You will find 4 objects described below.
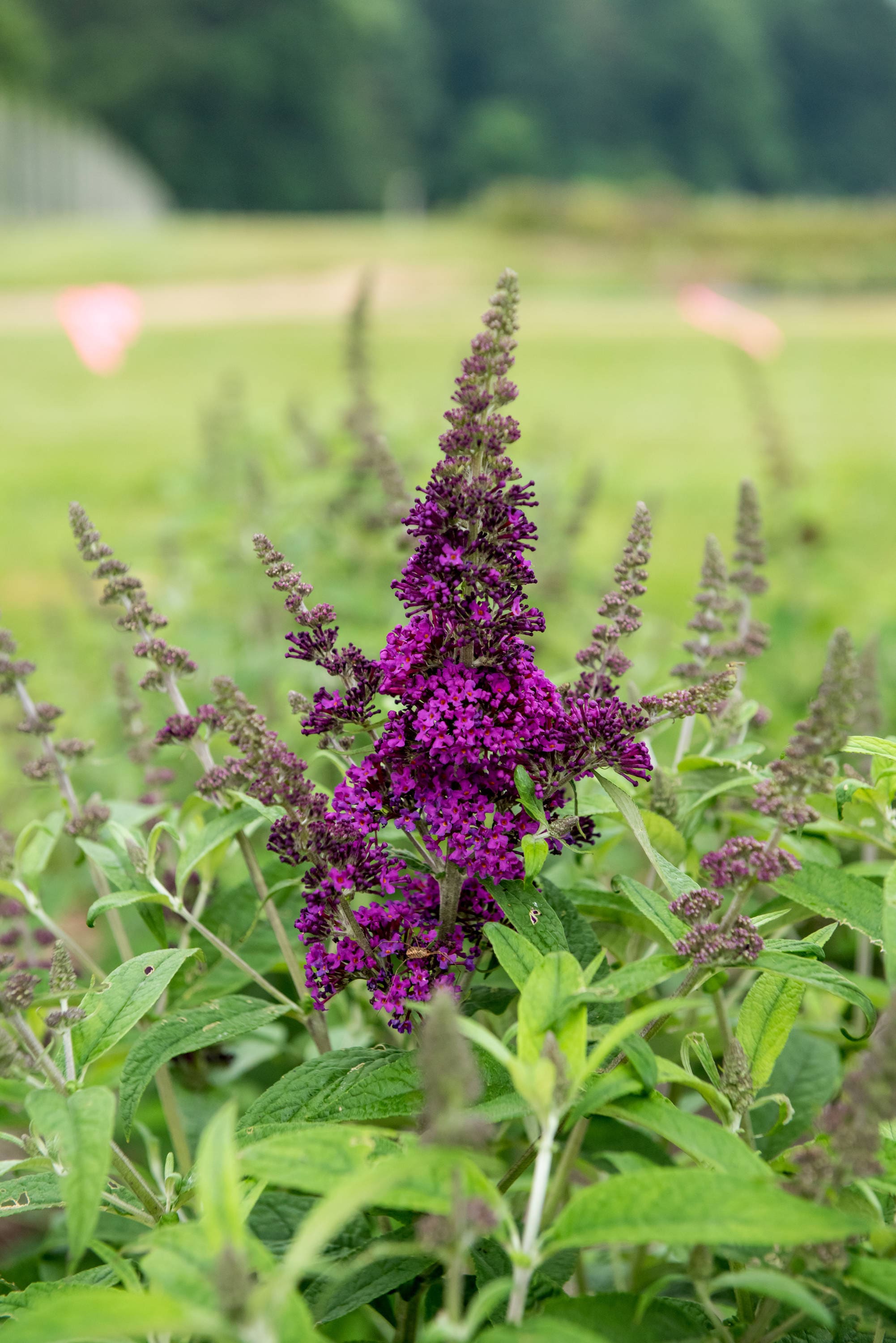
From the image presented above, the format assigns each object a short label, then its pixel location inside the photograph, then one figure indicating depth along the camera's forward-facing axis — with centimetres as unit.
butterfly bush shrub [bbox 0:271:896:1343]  68
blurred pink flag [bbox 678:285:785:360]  371
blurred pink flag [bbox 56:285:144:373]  465
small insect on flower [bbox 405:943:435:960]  79
